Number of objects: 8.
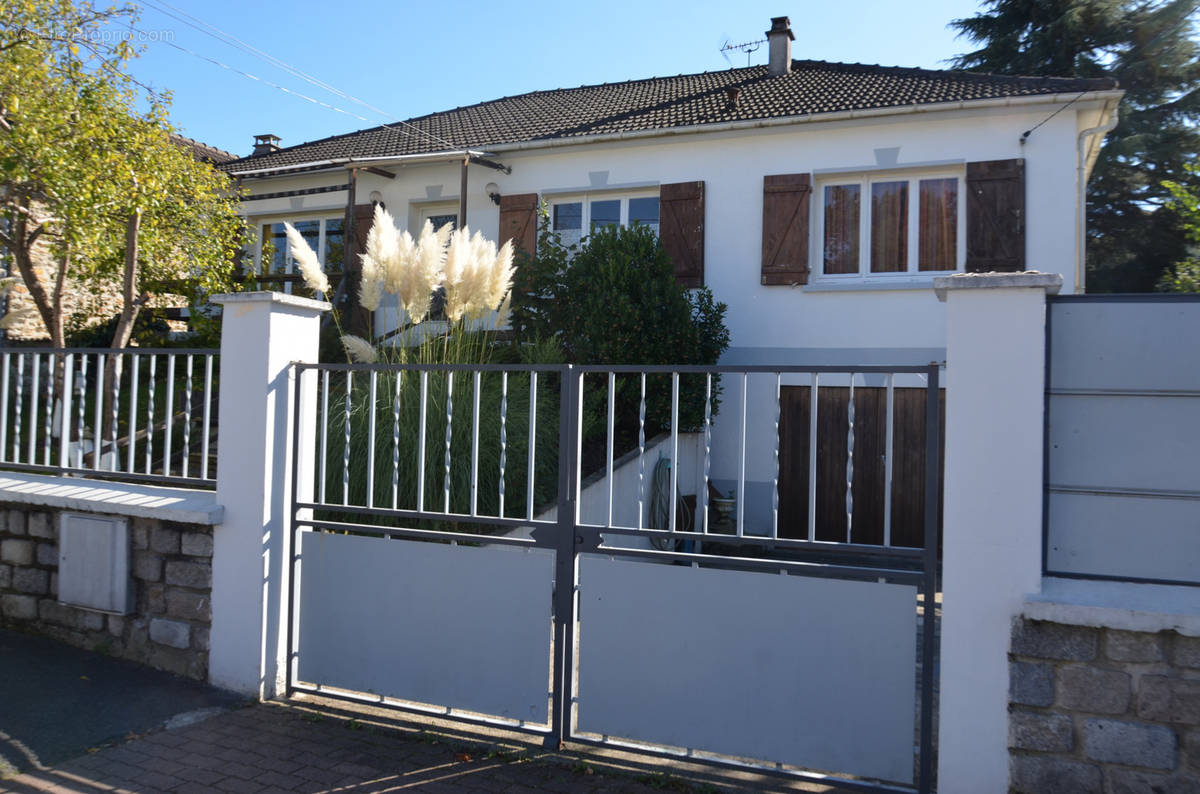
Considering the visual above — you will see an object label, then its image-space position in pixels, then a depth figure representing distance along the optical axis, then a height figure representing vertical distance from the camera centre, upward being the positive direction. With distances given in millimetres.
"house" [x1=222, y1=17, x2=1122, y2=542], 10492 +3121
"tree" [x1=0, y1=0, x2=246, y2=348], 7113 +2069
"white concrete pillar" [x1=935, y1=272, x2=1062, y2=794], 3373 -324
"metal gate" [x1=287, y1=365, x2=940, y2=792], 3574 -1009
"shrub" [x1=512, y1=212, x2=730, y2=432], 10273 +1226
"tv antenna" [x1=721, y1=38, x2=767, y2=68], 16019 +6864
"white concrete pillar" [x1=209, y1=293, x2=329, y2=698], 4723 -506
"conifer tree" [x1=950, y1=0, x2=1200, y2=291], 19578 +7418
